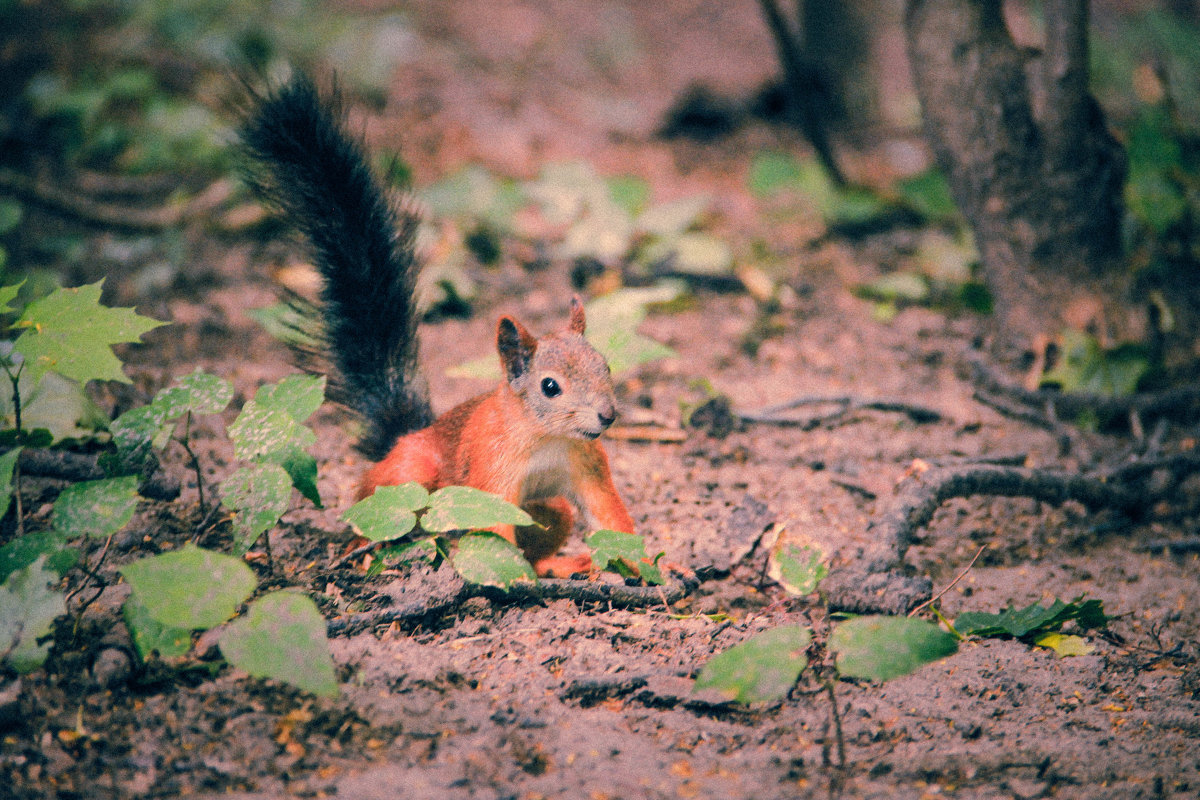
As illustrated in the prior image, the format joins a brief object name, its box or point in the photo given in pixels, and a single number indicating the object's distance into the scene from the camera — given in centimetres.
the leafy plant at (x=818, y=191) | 914
